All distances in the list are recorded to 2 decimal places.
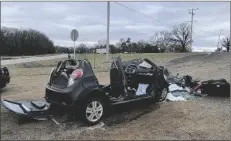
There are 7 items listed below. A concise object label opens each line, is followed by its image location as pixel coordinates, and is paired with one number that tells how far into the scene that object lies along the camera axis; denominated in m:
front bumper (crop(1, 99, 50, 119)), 6.30
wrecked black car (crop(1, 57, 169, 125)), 6.31
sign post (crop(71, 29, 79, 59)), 14.72
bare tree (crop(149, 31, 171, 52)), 57.40
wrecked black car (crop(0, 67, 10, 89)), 9.91
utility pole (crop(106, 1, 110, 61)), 18.90
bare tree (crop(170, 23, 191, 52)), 71.58
